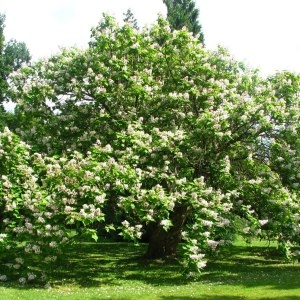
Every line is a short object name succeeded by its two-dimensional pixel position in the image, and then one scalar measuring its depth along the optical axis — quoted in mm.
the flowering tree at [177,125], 16781
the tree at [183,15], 39281
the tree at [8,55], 44138
